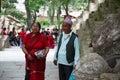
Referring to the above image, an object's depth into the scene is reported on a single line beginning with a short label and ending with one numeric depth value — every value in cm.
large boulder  494
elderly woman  526
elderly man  486
